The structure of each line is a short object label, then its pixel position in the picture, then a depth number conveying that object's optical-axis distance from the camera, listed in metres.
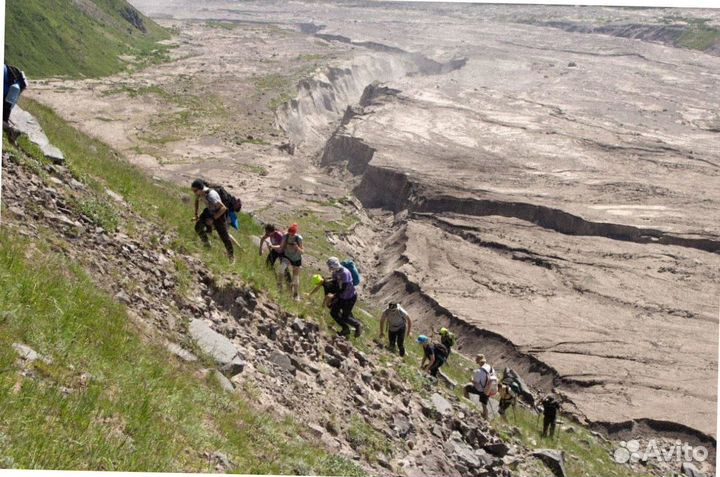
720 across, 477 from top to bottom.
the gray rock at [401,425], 11.45
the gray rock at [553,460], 13.62
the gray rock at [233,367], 9.75
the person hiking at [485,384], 15.02
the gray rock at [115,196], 13.67
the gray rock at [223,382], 9.09
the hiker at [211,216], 13.24
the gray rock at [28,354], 6.46
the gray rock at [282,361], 11.22
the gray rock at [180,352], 9.10
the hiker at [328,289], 13.96
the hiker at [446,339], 16.59
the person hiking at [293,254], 14.02
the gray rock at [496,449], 12.86
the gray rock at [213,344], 9.84
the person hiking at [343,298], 13.72
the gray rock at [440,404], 13.11
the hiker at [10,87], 12.19
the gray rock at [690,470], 19.50
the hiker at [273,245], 14.52
